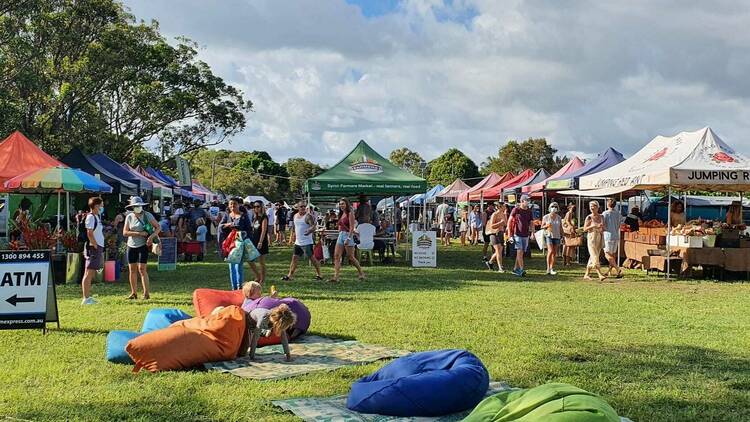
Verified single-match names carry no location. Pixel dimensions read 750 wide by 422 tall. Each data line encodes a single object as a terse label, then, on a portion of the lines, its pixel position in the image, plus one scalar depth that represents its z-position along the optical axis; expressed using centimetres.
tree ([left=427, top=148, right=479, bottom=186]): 7650
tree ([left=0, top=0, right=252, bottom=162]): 2356
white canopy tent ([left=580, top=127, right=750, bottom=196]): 1469
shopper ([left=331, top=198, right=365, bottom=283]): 1348
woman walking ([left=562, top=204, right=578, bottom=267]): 1880
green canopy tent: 1867
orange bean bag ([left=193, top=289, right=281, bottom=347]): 818
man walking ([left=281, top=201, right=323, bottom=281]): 1360
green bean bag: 379
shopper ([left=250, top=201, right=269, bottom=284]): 1279
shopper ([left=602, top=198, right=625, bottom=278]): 1520
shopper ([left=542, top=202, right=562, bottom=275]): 1598
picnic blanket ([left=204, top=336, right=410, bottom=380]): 645
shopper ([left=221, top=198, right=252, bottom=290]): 1153
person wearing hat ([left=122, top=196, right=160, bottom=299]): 1063
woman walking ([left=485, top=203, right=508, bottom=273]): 1631
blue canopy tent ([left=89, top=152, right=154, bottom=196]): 2069
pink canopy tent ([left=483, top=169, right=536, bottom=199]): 2903
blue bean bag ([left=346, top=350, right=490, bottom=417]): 516
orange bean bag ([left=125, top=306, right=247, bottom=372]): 645
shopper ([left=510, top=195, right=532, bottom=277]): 1534
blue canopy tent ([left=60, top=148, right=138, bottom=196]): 1906
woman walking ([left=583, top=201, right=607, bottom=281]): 1463
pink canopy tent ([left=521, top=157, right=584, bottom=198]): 2331
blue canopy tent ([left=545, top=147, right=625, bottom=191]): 2106
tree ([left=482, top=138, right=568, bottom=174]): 6075
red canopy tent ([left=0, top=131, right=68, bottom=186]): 1550
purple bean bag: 768
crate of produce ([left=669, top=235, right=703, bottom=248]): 1485
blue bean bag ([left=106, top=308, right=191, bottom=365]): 675
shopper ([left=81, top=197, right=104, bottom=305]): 1041
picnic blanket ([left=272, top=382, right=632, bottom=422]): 500
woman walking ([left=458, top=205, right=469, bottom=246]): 2836
